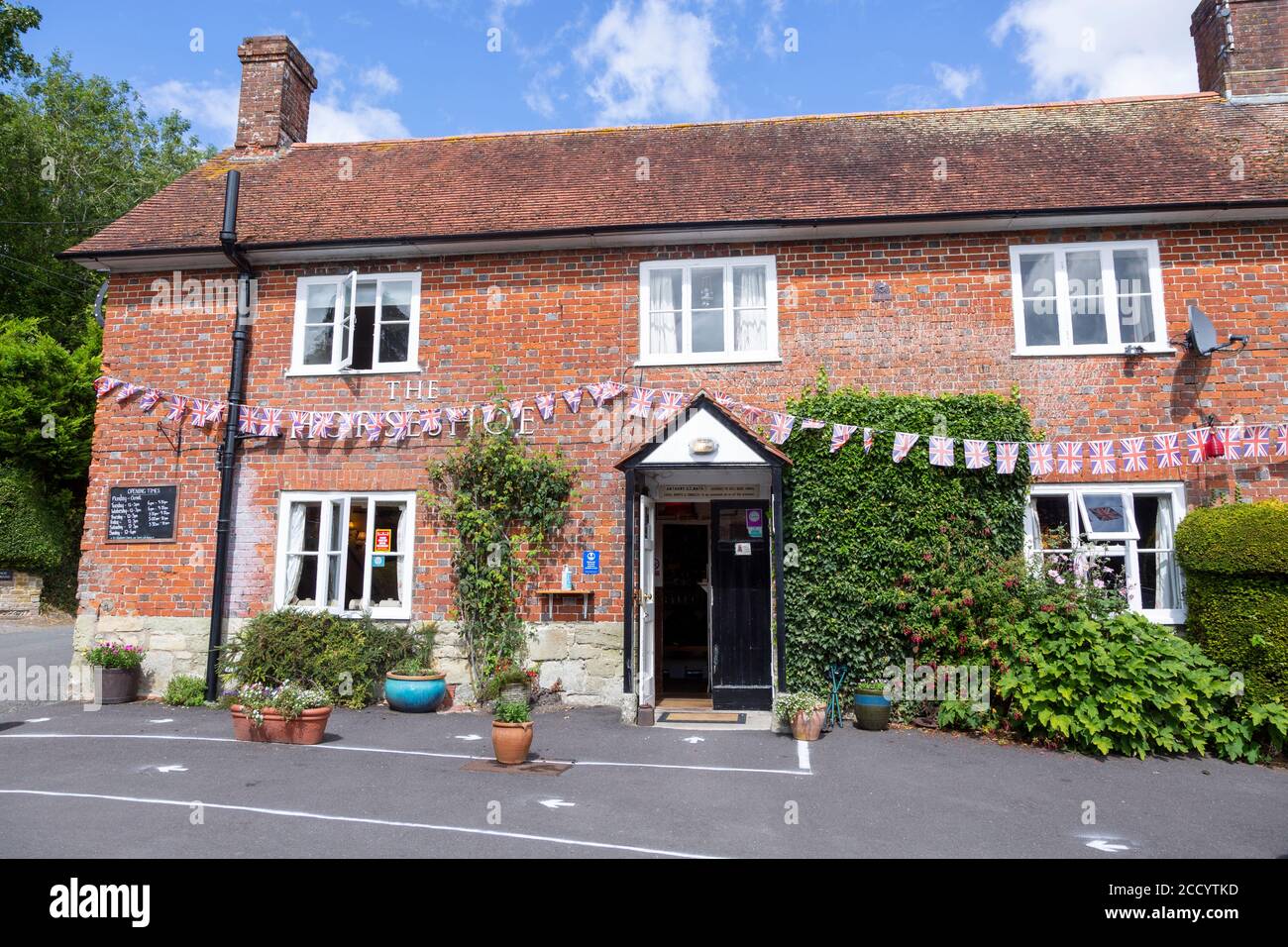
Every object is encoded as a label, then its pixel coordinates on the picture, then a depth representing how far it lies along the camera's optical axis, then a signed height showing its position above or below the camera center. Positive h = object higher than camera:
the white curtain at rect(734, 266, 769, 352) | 10.86 +3.62
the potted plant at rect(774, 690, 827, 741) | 8.76 -1.18
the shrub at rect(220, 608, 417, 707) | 10.13 -0.68
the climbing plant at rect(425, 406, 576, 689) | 10.50 +0.84
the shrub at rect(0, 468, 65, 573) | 19.69 +1.56
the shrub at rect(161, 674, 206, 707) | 10.62 -1.22
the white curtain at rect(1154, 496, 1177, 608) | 9.82 +0.38
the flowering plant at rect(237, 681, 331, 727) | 8.46 -1.05
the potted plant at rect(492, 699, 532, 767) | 7.68 -1.25
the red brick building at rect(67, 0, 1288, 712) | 10.10 +3.27
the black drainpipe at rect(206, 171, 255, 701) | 10.73 +1.99
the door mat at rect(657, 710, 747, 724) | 9.77 -1.37
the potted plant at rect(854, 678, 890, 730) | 9.13 -1.16
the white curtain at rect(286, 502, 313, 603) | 11.08 +0.62
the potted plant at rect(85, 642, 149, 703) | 10.61 -0.94
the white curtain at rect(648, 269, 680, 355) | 10.98 +3.65
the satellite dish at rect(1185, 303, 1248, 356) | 9.70 +3.01
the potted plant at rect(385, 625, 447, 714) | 10.03 -1.08
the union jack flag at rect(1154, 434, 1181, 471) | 9.71 +1.68
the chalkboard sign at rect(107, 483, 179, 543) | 11.21 +1.04
